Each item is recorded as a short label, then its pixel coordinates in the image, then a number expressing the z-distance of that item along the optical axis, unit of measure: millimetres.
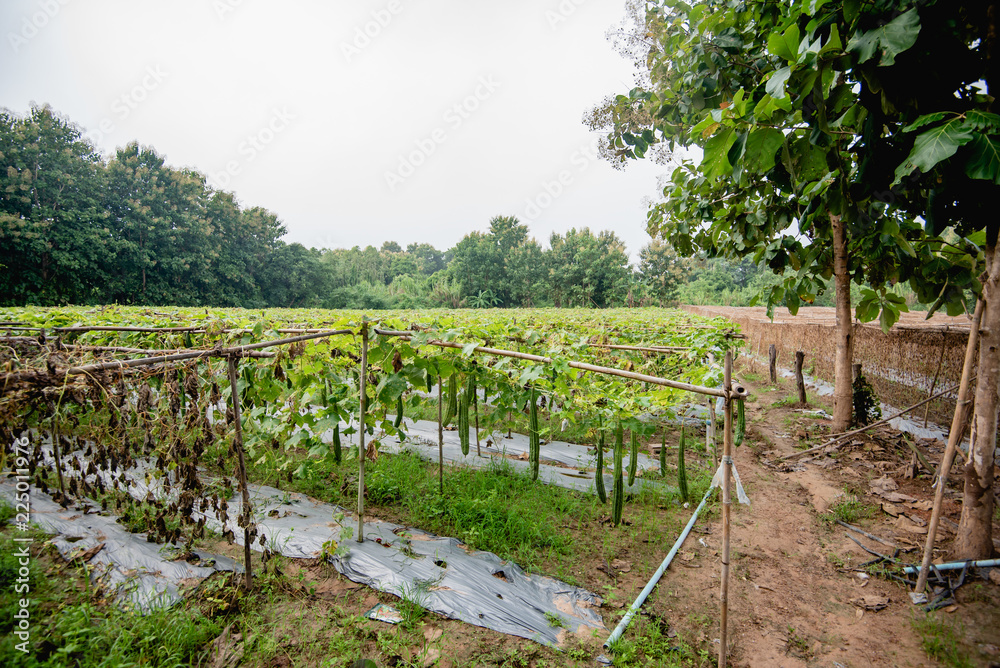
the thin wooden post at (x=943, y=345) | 6840
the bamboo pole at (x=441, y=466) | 4651
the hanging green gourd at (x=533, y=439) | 3842
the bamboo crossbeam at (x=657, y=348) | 4934
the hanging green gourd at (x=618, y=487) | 3250
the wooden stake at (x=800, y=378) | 9711
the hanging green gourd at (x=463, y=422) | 4097
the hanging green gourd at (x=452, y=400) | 4289
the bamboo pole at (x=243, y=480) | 2850
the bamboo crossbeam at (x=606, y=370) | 2454
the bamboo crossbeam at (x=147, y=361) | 1903
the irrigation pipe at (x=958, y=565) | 3496
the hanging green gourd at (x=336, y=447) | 3826
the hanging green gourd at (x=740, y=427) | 4147
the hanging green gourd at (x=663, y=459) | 4652
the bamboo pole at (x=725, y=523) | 2598
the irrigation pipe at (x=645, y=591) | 2941
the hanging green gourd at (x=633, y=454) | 3469
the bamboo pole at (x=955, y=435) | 3291
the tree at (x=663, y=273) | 40406
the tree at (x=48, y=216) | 21875
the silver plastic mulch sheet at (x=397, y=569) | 3039
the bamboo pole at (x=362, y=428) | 3678
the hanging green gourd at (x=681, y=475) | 4043
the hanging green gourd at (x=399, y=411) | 3847
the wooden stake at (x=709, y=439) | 6953
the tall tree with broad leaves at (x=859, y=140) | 2533
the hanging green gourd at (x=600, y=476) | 3520
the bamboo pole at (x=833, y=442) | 6304
